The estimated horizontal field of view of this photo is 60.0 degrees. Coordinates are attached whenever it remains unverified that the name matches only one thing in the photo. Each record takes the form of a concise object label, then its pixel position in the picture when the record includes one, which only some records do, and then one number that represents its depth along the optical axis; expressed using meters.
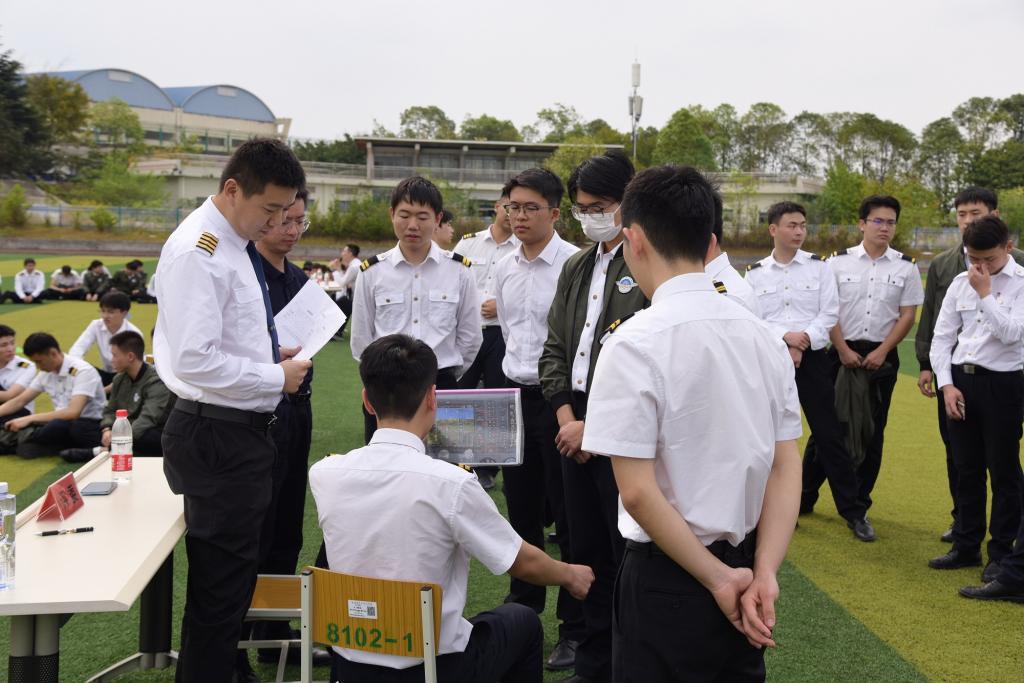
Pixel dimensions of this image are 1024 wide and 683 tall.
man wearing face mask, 2.95
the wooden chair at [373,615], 2.06
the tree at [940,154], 56.69
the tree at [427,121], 69.19
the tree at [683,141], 48.53
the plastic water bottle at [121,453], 3.36
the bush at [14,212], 34.47
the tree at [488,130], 66.31
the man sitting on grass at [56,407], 6.70
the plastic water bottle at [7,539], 2.26
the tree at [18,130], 41.53
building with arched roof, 76.06
